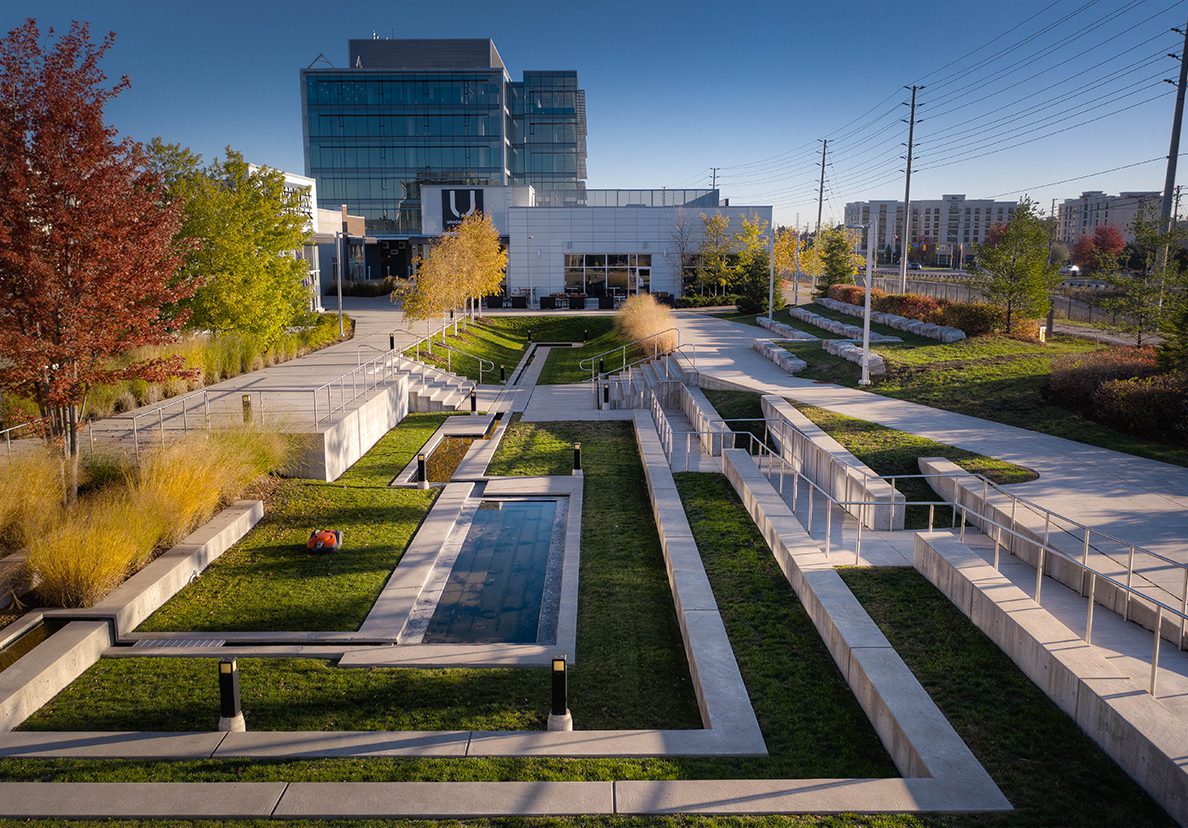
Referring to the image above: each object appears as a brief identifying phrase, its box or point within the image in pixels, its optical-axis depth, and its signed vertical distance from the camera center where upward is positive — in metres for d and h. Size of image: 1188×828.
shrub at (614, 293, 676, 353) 29.42 -1.91
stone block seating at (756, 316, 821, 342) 30.45 -2.23
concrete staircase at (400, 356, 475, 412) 24.77 -3.46
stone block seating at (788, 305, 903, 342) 26.65 -1.98
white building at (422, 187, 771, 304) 56.53 +1.71
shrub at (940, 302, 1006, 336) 25.56 -1.35
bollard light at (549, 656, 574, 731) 7.44 -3.60
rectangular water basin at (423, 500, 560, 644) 10.58 -4.19
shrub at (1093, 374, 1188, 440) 15.20 -2.32
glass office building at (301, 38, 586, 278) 75.19 +11.45
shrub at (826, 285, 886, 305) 37.69 -1.02
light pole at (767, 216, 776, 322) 36.70 -0.58
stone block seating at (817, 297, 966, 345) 25.31 -1.72
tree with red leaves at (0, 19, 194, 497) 11.36 +0.44
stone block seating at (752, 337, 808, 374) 24.36 -2.47
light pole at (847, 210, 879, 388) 19.84 -0.82
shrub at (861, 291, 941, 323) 28.72 -1.20
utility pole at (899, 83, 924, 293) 39.62 +4.45
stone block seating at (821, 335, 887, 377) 22.11 -2.20
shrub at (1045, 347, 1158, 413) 17.27 -2.01
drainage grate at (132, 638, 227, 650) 9.67 -4.04
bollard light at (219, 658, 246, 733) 7.45 -3.56
